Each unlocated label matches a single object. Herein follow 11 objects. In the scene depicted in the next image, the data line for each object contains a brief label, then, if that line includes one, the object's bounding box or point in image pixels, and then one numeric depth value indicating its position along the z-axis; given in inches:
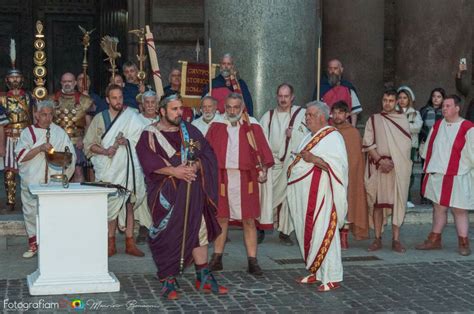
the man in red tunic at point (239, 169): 379.6
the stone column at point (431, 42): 667.4
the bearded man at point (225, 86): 447.8
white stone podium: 347.6
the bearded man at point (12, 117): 474.0
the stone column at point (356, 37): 668.7
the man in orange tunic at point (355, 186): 427.5
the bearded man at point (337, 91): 474.9
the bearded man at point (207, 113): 415.2
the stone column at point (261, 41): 502.6
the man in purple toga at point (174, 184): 336.2
